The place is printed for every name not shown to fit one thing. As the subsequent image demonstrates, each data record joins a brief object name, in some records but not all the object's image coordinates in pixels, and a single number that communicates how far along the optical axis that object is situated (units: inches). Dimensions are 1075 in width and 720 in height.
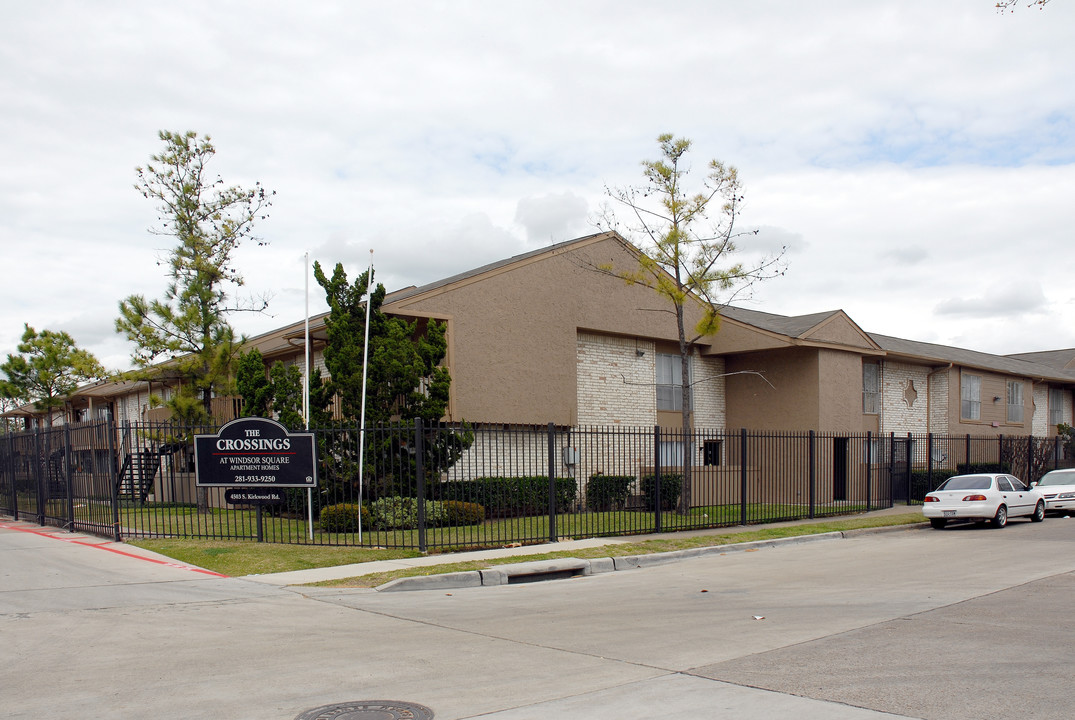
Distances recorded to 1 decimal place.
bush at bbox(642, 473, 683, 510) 877.8
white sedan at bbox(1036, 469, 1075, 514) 978.7
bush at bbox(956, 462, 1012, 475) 1172.9
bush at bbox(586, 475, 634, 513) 836.6
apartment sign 605.3
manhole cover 239.3
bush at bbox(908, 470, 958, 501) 1131.3
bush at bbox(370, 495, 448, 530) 695.1
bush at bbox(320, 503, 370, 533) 668.5
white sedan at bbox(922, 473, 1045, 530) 813.9
